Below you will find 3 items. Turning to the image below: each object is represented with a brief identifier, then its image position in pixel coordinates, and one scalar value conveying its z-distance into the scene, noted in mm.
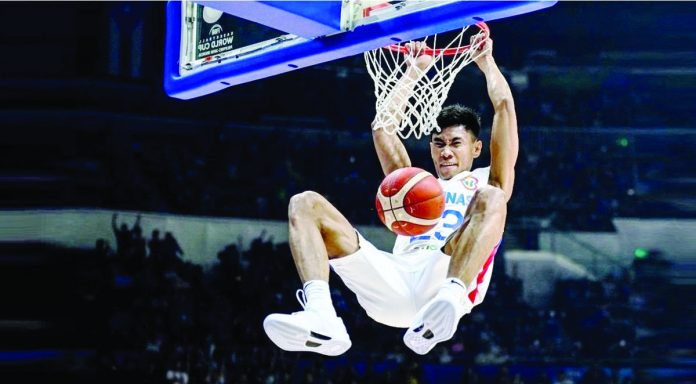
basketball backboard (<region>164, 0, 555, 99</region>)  4086
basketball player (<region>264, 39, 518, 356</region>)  4109
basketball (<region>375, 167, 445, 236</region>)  4520
